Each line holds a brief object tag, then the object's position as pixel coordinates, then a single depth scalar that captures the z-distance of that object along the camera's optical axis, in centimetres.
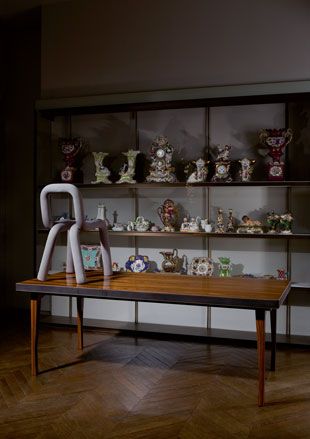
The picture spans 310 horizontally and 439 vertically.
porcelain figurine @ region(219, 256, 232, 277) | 504
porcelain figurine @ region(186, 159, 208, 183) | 504
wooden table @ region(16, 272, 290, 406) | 327
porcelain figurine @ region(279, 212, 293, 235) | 479
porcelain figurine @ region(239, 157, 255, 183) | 493
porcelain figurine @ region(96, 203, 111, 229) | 545
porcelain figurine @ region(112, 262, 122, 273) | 546
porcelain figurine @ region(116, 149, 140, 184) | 525
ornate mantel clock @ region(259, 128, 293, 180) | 477
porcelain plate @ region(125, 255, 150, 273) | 527
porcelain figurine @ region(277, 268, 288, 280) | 491
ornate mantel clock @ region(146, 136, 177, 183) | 514
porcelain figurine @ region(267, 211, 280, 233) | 484
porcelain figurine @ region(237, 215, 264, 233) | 489
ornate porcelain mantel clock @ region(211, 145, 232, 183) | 497
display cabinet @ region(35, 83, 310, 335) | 492
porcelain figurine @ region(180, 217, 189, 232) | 512
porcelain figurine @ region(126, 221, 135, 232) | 531
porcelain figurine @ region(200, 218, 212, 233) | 504
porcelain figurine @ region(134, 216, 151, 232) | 527
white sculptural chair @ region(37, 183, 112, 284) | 371
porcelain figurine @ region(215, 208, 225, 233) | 503
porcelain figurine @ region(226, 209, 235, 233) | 500
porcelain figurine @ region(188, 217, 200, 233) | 509
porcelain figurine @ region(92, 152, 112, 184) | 537
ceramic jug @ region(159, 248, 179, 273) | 517
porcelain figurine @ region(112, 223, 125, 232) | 529
